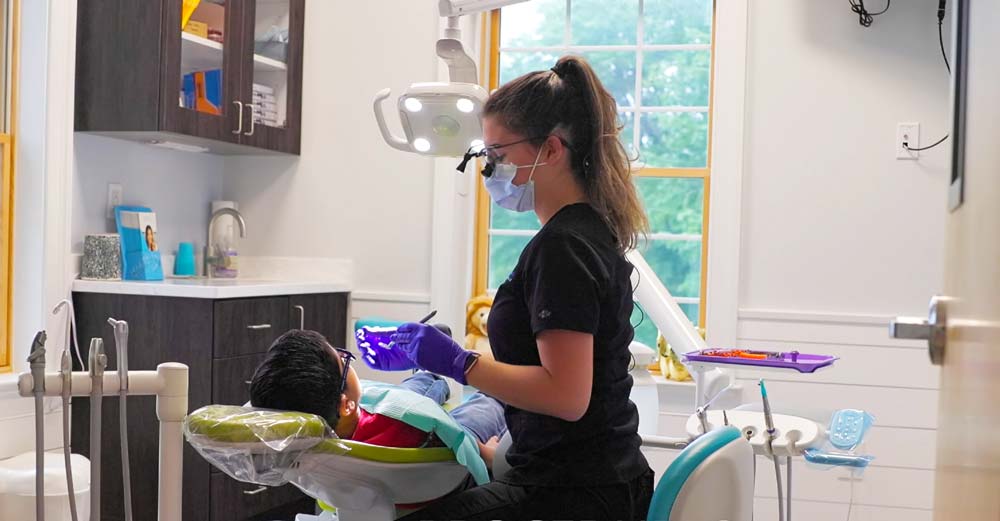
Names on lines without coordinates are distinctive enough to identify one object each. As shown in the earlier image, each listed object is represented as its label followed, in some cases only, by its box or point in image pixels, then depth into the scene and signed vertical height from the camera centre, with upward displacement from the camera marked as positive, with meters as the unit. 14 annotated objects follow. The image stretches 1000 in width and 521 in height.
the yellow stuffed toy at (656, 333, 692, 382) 3.64 -0.45
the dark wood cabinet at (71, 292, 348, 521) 3.26 -0.46
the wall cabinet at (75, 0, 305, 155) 3.33 +0.54
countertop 3.23 -0.20
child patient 1.64 -0.26
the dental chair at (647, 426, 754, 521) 1.58 -0.38
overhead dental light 2.12 +0.27
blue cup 3.86 -0.13
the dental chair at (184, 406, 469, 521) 1.49 -0.36
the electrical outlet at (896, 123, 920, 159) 3.44 +0.37
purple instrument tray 2.09 -0.25
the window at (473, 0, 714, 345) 3.80 +0.52
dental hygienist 1.51 -0.13
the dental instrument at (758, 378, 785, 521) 1.98 -0.38
